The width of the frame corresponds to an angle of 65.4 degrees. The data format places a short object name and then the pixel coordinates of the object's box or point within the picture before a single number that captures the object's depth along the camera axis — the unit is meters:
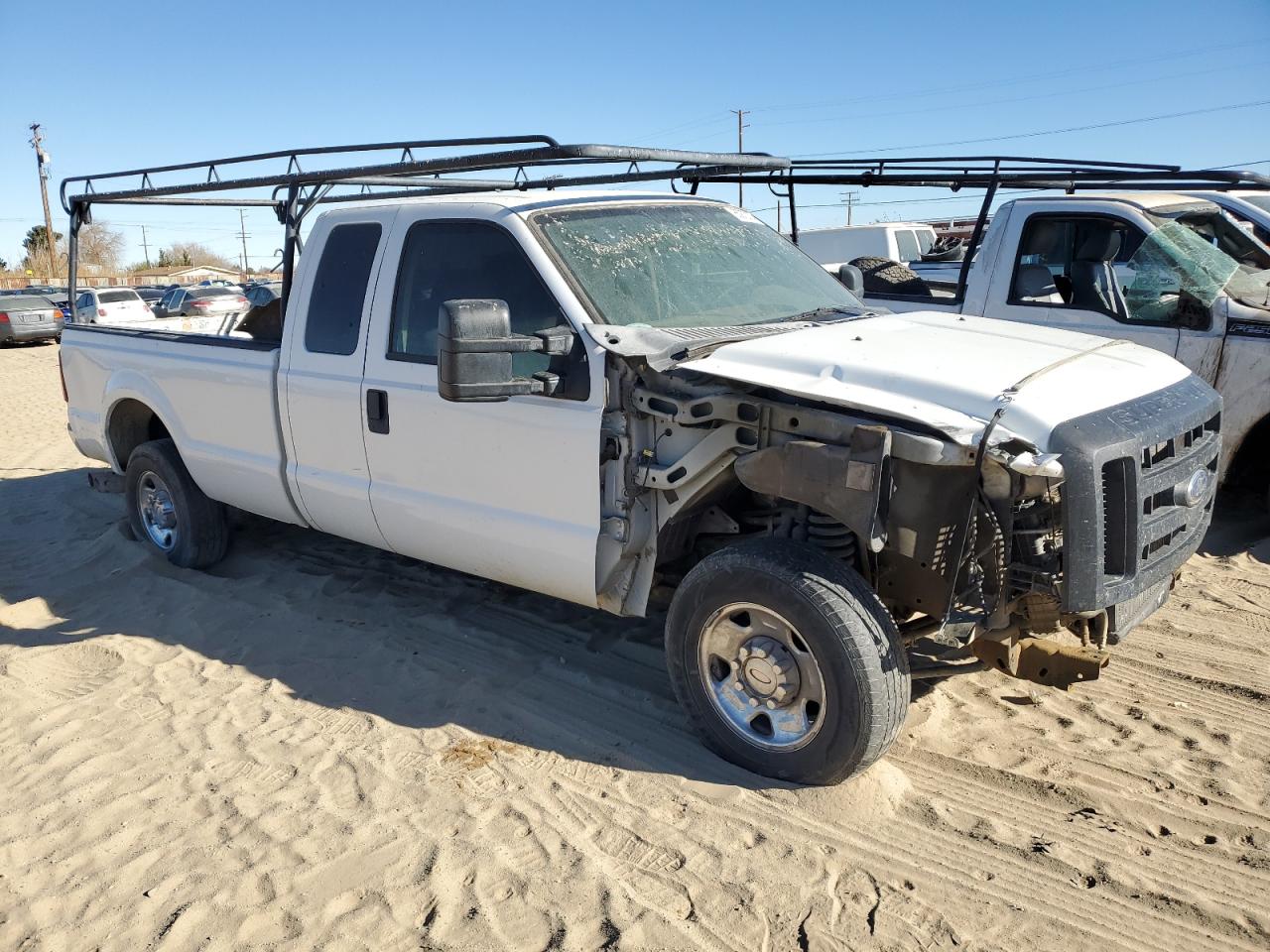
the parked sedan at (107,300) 20.12
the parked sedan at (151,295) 31.07
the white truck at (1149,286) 5.92
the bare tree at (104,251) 65.28
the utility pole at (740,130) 60.09
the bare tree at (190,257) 91.00
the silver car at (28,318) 25.94
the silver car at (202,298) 19.73
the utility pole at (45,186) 48.28
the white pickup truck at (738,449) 3.21
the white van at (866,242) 17.61
